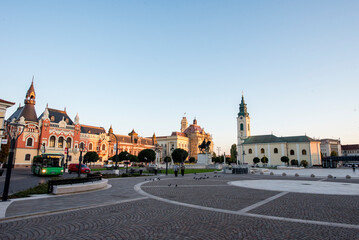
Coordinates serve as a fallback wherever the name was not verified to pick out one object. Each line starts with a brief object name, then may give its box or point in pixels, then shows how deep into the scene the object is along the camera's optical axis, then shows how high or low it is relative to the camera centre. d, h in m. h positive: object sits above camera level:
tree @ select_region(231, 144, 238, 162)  120.56 +1.72
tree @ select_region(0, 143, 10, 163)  49.91 +0.53
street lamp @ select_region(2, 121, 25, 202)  10.38 +0.82
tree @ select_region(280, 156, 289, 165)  80.62 -0.94
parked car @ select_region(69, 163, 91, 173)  36.38 -2.14
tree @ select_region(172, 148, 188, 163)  81.14 +0.59
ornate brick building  59.38 +6.39
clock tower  101.62 +13.86
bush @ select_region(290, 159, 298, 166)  82.41 -2.05
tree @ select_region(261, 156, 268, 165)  86.00 -1.44
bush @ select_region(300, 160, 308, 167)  80.81 -2.34
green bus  27.61 -1.28
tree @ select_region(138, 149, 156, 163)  74.00 +0.12
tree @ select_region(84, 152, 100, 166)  62.19 -0.56
